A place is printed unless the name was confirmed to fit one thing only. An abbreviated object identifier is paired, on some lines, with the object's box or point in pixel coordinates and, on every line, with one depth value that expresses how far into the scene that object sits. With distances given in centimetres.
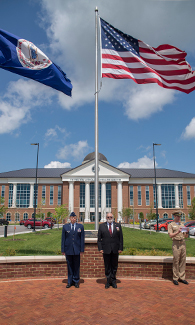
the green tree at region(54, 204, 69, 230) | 3497
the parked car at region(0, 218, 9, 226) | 4662
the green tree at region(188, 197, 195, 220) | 3768
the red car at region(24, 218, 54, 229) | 3678
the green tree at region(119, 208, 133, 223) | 4781
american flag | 945
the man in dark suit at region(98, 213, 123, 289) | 634
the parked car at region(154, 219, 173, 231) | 3323
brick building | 5791
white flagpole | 833
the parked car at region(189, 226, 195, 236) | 2548
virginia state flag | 810
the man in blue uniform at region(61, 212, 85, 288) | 634
